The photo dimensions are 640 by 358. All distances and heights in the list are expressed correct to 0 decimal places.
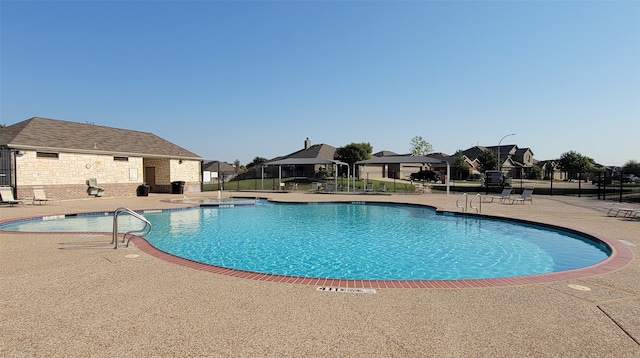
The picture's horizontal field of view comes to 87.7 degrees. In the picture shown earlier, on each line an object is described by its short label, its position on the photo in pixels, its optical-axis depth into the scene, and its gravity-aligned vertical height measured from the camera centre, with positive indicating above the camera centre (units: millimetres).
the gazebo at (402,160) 24703 +1114
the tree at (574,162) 63688 +2408
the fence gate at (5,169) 17188 +267
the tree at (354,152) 49312 +3284
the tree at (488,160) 54906 +2368
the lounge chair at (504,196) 19453 -1286
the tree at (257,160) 74438 +3165
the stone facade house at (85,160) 17516 +905
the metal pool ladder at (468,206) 15038 -1667
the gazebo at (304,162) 27936 +1091
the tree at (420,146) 66250 +5526
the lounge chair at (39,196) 16578 -1109
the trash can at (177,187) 25844 -998
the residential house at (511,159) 60344 +3117
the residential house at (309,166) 46503 +1152
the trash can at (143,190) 23531 -1124
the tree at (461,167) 51812 +1124
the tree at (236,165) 89200 +2601
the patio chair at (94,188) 20625 -865
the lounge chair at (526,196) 18562 -1227
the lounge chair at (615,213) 13516 -1643
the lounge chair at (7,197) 15384 -1081
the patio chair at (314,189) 28180 -1265
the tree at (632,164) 57875 +1797
